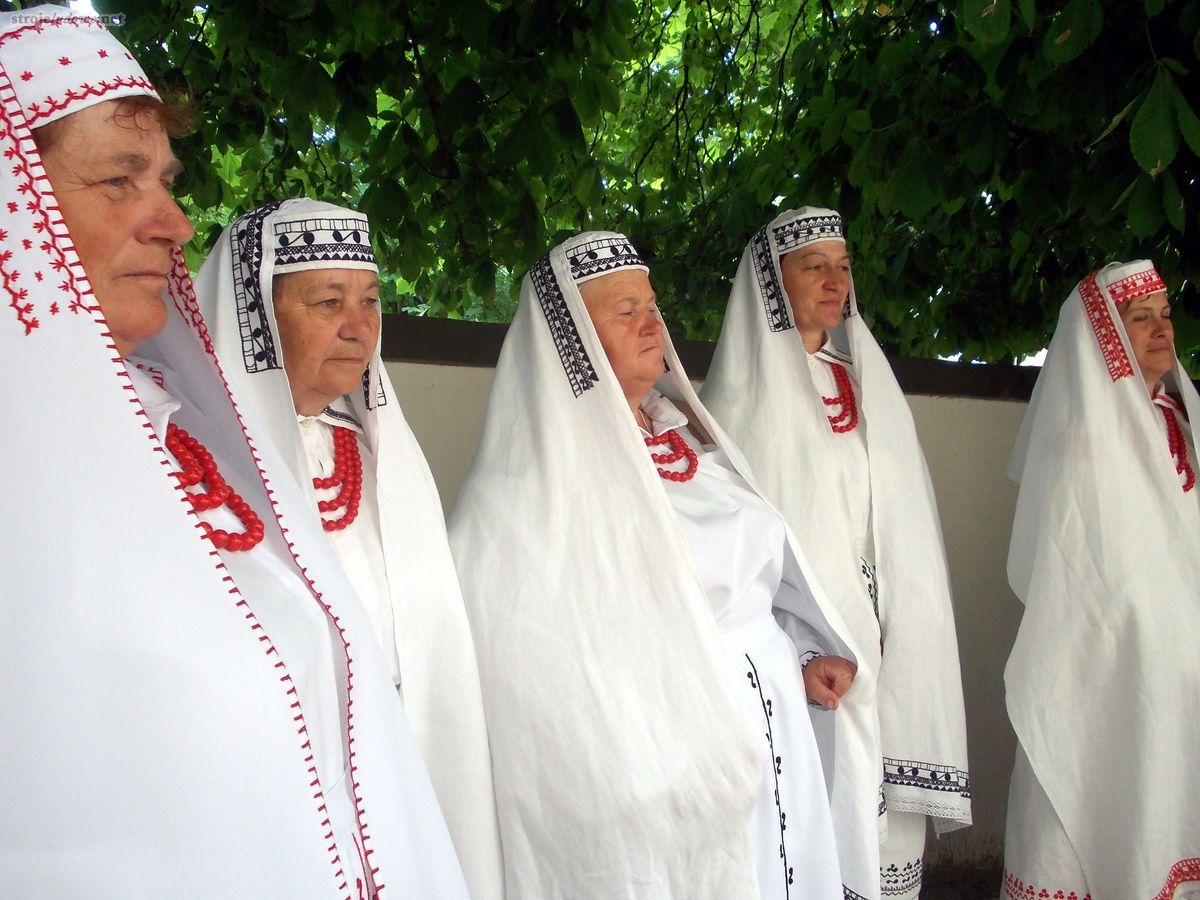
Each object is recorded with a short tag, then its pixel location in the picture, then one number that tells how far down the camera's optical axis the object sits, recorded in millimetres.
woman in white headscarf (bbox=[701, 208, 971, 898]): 3547
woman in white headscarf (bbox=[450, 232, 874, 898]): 2631
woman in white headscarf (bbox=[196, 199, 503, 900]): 2445
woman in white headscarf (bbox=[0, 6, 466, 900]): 1374
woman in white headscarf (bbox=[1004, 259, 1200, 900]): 3670
